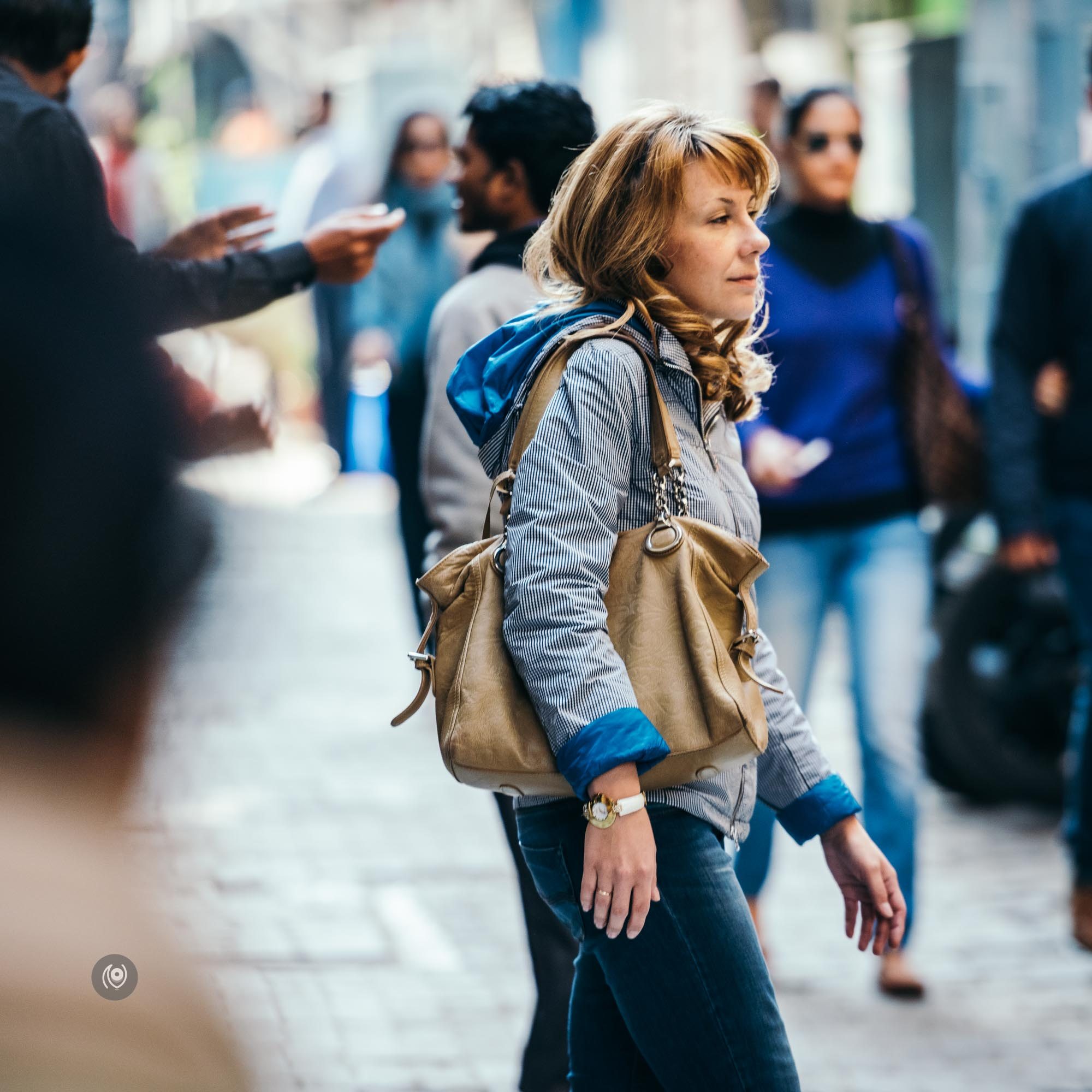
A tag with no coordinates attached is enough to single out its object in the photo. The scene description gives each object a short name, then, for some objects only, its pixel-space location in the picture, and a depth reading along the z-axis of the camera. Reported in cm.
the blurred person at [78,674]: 339
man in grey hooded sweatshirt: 700
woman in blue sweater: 907
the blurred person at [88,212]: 421
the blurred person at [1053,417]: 943
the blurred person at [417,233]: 1585
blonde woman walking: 449
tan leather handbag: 454
